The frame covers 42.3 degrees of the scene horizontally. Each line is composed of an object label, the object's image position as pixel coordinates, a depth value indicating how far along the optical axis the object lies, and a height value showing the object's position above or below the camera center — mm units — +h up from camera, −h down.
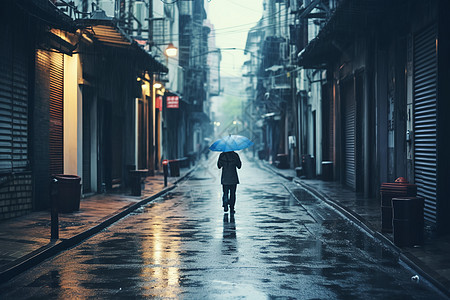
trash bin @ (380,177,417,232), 10539 -906
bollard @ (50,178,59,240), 9883 -1138
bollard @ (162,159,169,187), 23727 -1007
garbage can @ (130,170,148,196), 18984 -1207
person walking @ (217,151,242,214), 14305 -655
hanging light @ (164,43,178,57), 28891 +4753
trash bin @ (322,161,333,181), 26109 -1164
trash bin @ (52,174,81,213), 14109 -1154
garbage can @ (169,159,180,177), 30375 -1157
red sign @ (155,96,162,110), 35256 +2620
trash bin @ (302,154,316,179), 27766 -1044
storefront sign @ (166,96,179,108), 38703 +2948
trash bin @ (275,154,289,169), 39625 -1076
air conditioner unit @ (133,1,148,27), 29156 +6918
